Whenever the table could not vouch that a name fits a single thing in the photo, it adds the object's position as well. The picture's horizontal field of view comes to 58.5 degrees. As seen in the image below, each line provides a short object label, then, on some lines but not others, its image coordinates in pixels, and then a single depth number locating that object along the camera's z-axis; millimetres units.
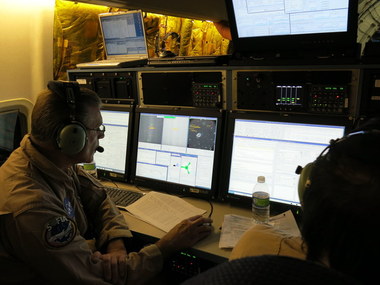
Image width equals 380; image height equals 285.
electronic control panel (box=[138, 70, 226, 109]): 1591
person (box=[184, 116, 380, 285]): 342
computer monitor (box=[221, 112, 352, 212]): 1342
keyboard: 1575
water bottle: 1380
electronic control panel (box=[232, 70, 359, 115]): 1322
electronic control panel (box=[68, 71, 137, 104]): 1842
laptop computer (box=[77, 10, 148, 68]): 2539
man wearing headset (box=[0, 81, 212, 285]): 996
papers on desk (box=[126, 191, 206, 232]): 1396
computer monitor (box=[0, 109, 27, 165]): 2066
